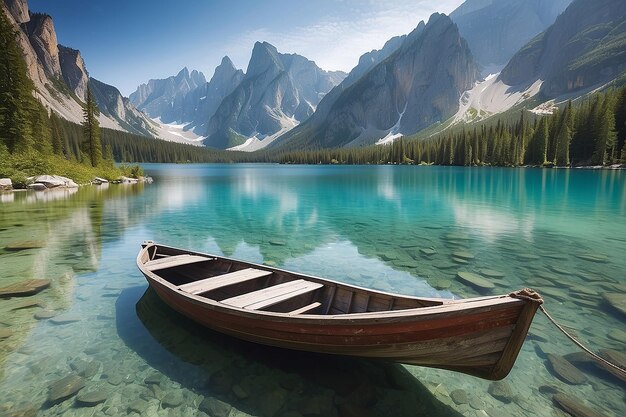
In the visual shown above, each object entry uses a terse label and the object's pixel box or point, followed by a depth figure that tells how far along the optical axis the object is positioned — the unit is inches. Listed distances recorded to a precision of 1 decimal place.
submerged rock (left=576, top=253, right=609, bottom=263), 615.0
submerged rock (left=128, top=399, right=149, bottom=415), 251.0
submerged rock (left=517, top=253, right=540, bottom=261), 627.8
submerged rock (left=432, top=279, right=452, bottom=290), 490.3
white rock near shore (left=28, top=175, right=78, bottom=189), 1846.7
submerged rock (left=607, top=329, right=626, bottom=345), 338.0
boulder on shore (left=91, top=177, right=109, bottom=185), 2442.2
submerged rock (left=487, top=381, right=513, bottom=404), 263.7
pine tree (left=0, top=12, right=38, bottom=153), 1819.6
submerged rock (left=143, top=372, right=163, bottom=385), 283.6
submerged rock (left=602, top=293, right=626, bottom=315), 405.7
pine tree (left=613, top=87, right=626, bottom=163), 3602.4
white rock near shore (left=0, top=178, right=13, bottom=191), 1658.5
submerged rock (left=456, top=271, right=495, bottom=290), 491.2
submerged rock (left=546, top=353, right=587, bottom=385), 279.4
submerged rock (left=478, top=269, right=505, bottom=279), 537.3
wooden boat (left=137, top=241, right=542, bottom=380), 211.6
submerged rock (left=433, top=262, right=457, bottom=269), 585.0
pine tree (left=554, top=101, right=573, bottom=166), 3809.1
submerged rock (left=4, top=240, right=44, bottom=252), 698.8
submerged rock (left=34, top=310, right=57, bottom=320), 398.3
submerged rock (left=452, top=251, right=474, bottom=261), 641.7
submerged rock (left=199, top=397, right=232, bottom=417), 247.1
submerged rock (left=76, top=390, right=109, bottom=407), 255.5
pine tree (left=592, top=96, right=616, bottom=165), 3405.5
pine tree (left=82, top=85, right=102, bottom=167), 2662.4
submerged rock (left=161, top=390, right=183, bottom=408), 257.4
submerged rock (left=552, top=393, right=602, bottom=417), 241.3
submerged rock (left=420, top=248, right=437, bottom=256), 673.1
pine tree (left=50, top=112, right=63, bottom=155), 3167.6
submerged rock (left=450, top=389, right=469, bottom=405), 258.4
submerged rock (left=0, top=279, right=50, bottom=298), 460.4
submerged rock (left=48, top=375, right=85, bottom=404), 260.1
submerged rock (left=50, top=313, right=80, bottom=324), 389.1
